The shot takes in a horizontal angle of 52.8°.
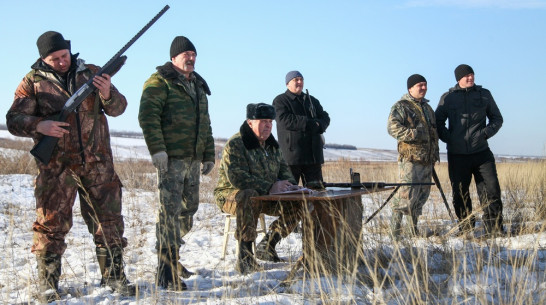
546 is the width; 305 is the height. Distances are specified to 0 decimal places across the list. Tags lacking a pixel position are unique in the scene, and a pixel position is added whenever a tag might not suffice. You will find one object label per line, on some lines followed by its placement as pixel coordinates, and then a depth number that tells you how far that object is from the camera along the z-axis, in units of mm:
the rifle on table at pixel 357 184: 5258
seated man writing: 4977
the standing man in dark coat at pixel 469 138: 6738
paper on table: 4743
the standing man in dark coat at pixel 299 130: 6734
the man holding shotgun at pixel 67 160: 4203
